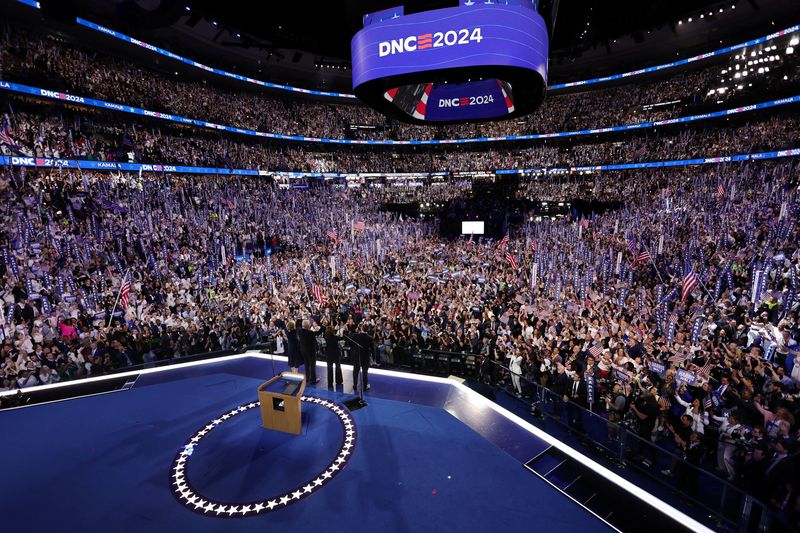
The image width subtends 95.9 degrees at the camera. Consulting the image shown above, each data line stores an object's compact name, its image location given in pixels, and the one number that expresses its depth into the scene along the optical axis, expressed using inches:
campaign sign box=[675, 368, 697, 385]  256.2
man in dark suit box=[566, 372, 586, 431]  282.0
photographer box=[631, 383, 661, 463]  244.5
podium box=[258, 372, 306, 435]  251.6
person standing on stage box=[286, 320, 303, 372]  332.5
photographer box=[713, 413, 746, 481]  216.4
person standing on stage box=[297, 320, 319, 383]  320.7
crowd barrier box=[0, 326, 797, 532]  167.3
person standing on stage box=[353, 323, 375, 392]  305.1
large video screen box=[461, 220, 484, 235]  1352.1
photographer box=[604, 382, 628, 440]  270.7
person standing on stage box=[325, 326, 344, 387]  316.2
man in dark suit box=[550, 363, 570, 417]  289.4
